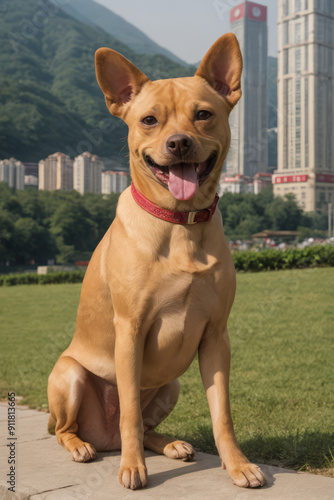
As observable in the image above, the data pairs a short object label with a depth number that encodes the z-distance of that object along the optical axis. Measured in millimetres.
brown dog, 2434
